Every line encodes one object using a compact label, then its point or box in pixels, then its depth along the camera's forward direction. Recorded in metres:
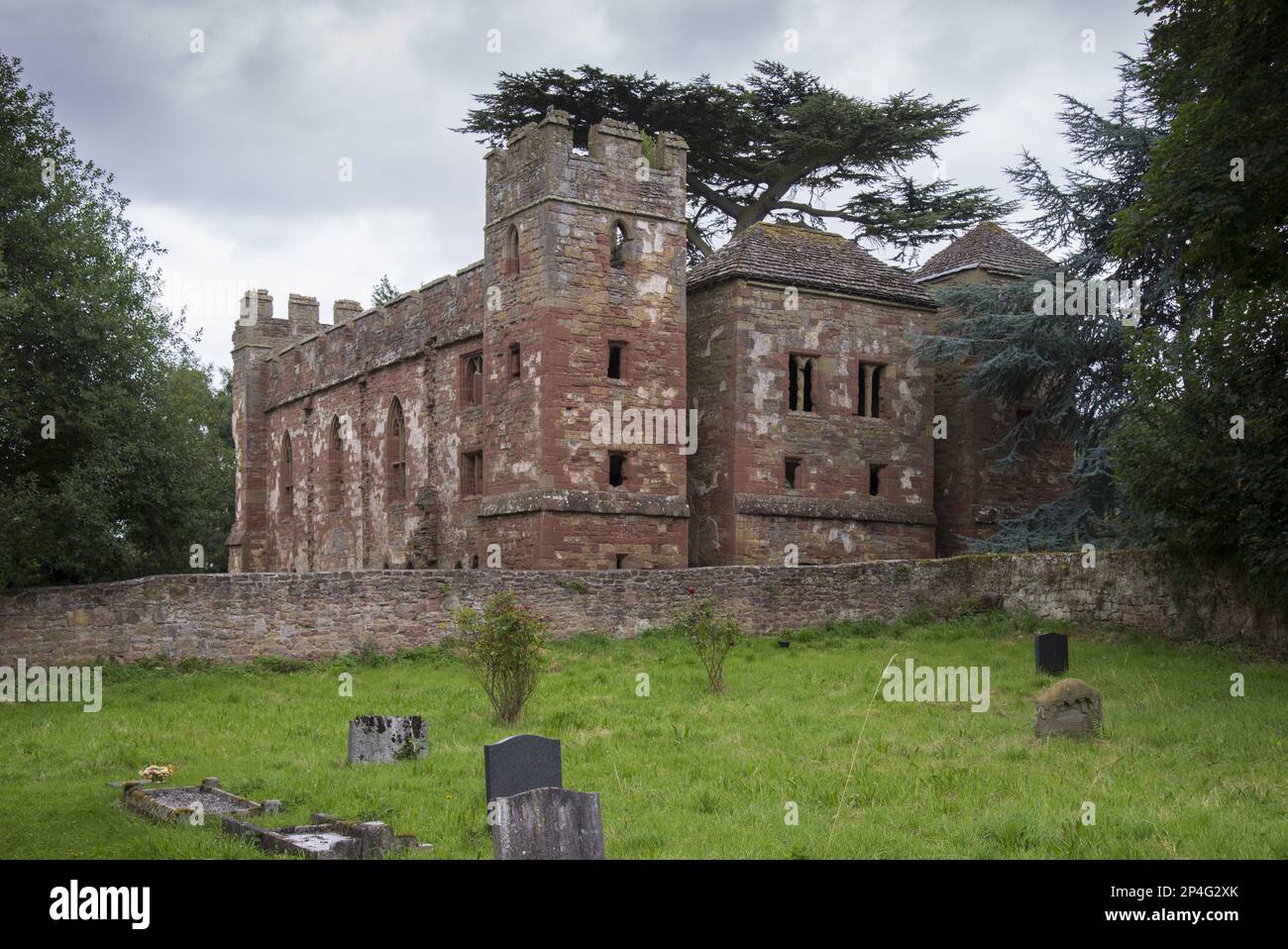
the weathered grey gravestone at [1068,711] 14.31
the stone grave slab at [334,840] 9.41
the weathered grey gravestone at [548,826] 7.89
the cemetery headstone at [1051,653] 18.94
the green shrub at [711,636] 19.17
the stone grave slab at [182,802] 11.09
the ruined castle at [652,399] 26.83
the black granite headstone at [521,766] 10.44
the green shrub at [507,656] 16.72
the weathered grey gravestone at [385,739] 13.82
